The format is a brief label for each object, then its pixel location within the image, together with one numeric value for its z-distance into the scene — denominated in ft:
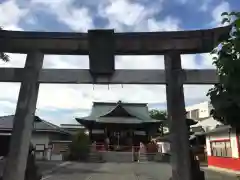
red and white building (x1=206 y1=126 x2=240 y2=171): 47.42
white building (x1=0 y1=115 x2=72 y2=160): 62.31
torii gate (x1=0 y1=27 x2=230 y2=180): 16.18
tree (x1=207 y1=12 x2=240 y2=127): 12.61
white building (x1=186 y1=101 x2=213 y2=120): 115.24
